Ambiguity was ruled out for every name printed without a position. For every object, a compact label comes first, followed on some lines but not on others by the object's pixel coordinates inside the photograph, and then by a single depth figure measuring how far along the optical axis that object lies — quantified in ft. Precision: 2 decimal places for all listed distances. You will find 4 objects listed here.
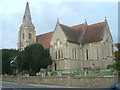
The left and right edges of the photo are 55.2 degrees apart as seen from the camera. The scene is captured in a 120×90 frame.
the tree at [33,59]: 88.11
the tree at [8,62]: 91.08
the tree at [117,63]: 44.46
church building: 93.11
